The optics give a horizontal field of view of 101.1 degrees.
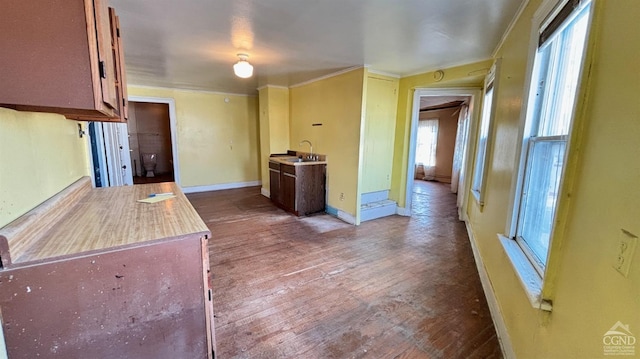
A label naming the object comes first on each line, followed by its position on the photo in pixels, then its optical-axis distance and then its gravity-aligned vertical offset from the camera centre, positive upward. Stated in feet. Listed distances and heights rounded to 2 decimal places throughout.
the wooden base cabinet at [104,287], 2.92 -1.82
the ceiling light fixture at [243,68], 10.10 +2.84
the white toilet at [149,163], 24.66 -2.16
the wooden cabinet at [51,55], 2.76 +0.90
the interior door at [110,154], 10.03 -0.68
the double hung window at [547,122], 4.33 +0.54
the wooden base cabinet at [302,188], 14.15 -2.42
